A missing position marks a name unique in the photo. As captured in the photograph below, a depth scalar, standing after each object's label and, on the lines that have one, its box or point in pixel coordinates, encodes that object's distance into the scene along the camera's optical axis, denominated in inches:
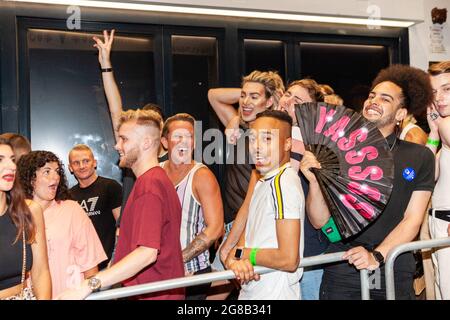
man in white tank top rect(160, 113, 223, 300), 125.0
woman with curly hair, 122.2
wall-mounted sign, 229.0
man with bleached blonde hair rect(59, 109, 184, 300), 89.9
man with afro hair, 107.5
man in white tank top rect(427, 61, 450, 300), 120.4
